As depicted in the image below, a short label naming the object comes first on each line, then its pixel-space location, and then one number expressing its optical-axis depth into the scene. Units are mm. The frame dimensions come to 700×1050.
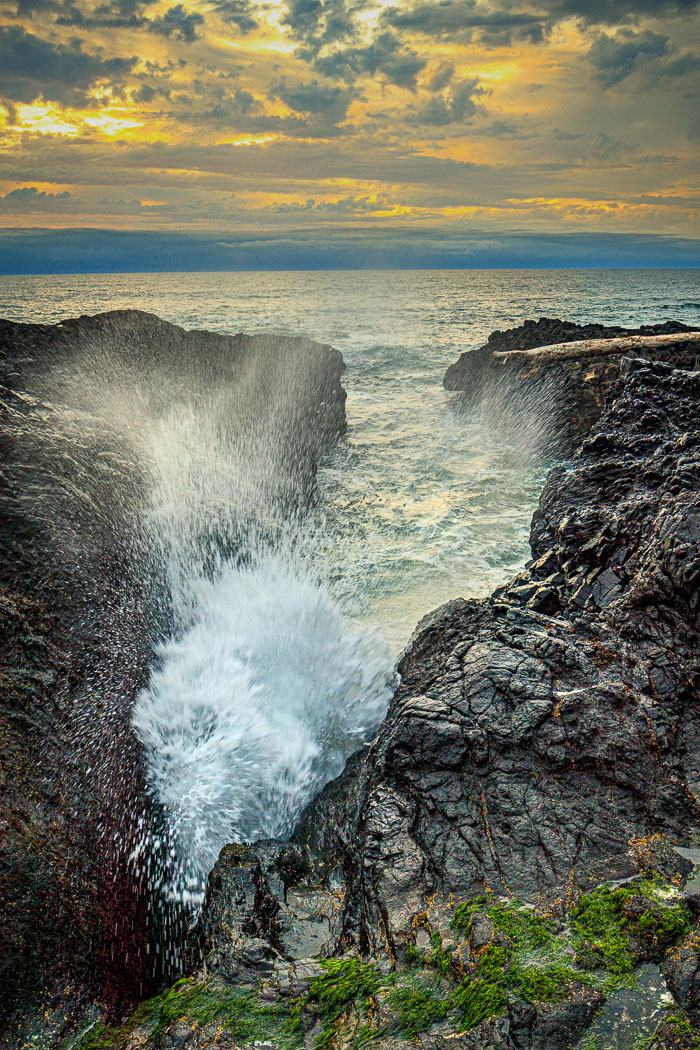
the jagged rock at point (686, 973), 2148
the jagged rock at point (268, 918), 2852
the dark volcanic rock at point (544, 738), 2920
